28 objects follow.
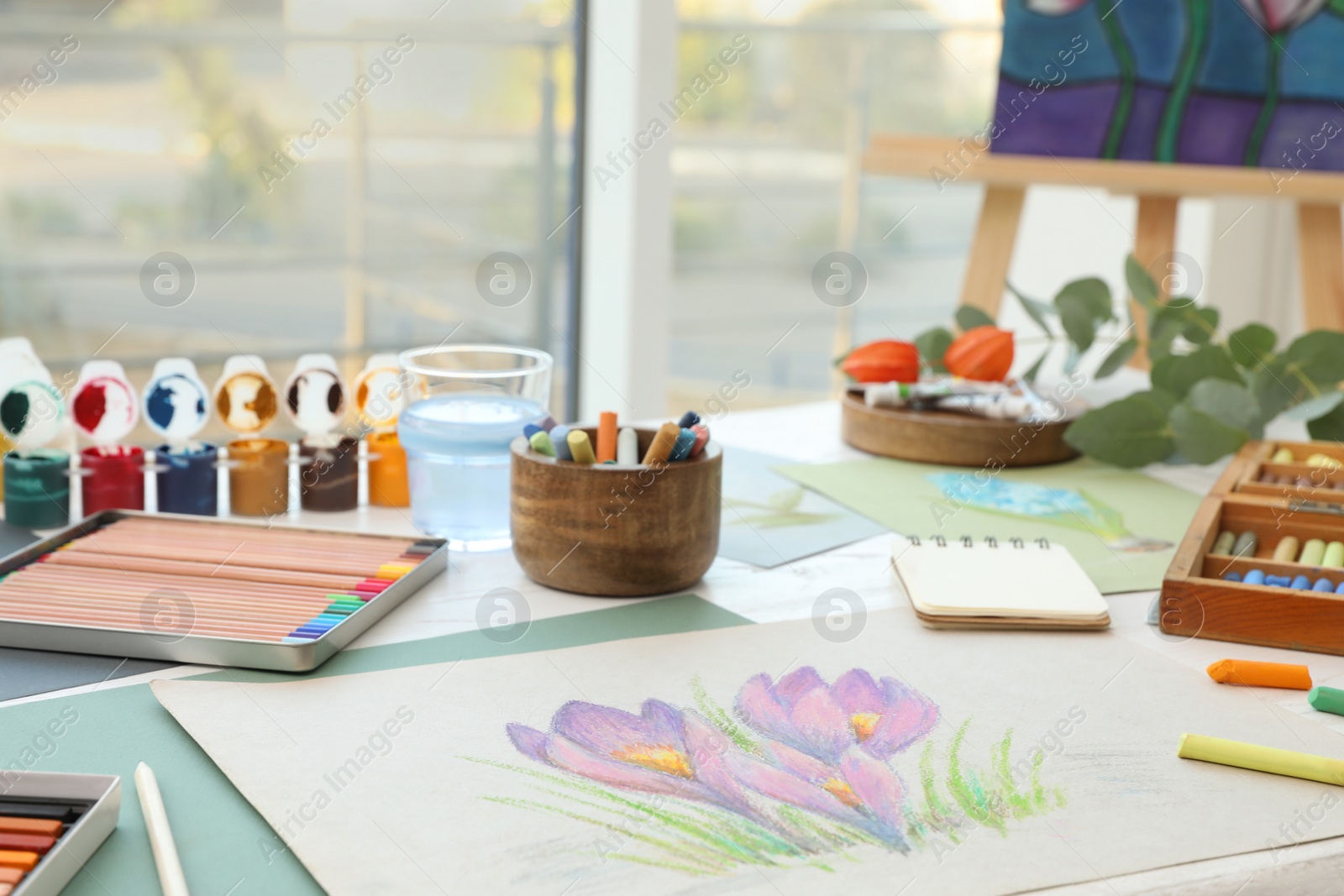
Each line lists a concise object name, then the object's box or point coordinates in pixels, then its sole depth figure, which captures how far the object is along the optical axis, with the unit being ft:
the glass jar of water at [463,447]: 2.97
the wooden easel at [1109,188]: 5.55
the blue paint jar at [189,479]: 2.99
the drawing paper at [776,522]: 3.03
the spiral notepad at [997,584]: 2.56
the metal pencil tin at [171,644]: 2.22
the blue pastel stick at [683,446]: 2.66
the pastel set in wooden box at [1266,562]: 2.47
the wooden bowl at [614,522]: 2.58
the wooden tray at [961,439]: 3.76
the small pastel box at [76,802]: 1.61
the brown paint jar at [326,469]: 3.15
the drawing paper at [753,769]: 1.69
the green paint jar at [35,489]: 2.90
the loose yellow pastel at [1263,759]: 1.96
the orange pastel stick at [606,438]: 2.80
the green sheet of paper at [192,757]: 1.61
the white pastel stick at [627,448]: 2.71
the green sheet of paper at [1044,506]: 3.07
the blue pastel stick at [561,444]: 2.67
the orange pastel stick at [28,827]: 1.61
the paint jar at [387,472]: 3.26
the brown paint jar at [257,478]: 3.08
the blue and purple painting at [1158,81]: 5.63
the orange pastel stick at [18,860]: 1.55
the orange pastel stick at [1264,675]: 2.30
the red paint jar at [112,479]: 2.95
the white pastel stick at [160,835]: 1.56
